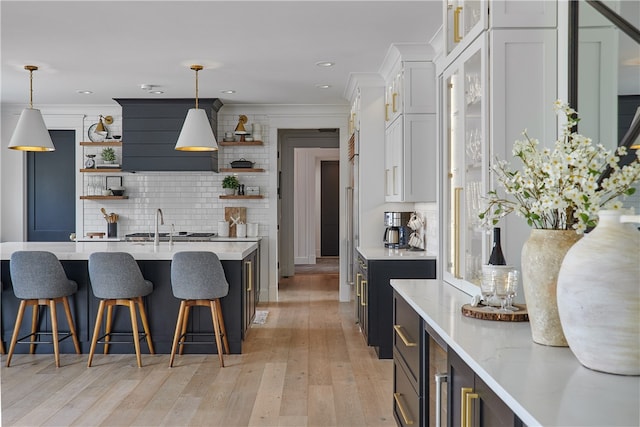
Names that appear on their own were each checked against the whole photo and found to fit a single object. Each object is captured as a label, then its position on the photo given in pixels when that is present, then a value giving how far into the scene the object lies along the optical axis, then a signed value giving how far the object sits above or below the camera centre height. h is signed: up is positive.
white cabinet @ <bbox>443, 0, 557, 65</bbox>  2.45 +0.78
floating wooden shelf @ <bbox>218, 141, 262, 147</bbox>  8.07 +0.85
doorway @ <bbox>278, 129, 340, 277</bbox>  9.85 +0.50
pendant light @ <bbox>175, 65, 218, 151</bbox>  5.77 +0.70
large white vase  1.47 -0.22
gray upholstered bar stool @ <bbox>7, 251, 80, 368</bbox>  4.70 -0.59
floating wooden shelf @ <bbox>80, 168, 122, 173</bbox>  7.99 +0.48
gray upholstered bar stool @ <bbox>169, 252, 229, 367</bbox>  4.70 -0.57
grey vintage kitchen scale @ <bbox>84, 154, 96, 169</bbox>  8.07 +0.59
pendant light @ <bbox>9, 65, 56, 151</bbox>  5.72 +0.70
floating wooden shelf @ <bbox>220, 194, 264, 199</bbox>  8.09 +0.13
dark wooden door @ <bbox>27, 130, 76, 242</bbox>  8.35 +0.20
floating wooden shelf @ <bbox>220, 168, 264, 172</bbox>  8.09 +0.49
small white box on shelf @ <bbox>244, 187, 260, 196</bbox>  8.20 +0.21
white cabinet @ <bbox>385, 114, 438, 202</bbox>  5.27 +0.43
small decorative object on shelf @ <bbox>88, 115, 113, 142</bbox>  8.08 +1.02
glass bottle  2.28 -0.17
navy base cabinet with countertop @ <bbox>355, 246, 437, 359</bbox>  5.03 -0.66
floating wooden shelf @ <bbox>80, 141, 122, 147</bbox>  8.04 +0.83
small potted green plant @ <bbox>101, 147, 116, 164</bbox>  8.04 +0.67
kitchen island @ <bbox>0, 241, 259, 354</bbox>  5.14 -0.87
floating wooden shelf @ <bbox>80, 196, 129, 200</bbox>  7.99 +0.12
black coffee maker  6.02 -0.27
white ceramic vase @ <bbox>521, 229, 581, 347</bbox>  1.83 -0.23
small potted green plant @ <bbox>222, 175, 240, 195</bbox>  8.09 +0.31
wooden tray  2.18 -0.39
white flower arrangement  1.69 +0.07
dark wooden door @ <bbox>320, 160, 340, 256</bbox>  14.38 -0.03
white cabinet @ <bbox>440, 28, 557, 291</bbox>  2.47 +0.43
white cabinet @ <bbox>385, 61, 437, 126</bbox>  5.23 +1.03
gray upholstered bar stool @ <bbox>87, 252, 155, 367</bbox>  4.70 -0.59
